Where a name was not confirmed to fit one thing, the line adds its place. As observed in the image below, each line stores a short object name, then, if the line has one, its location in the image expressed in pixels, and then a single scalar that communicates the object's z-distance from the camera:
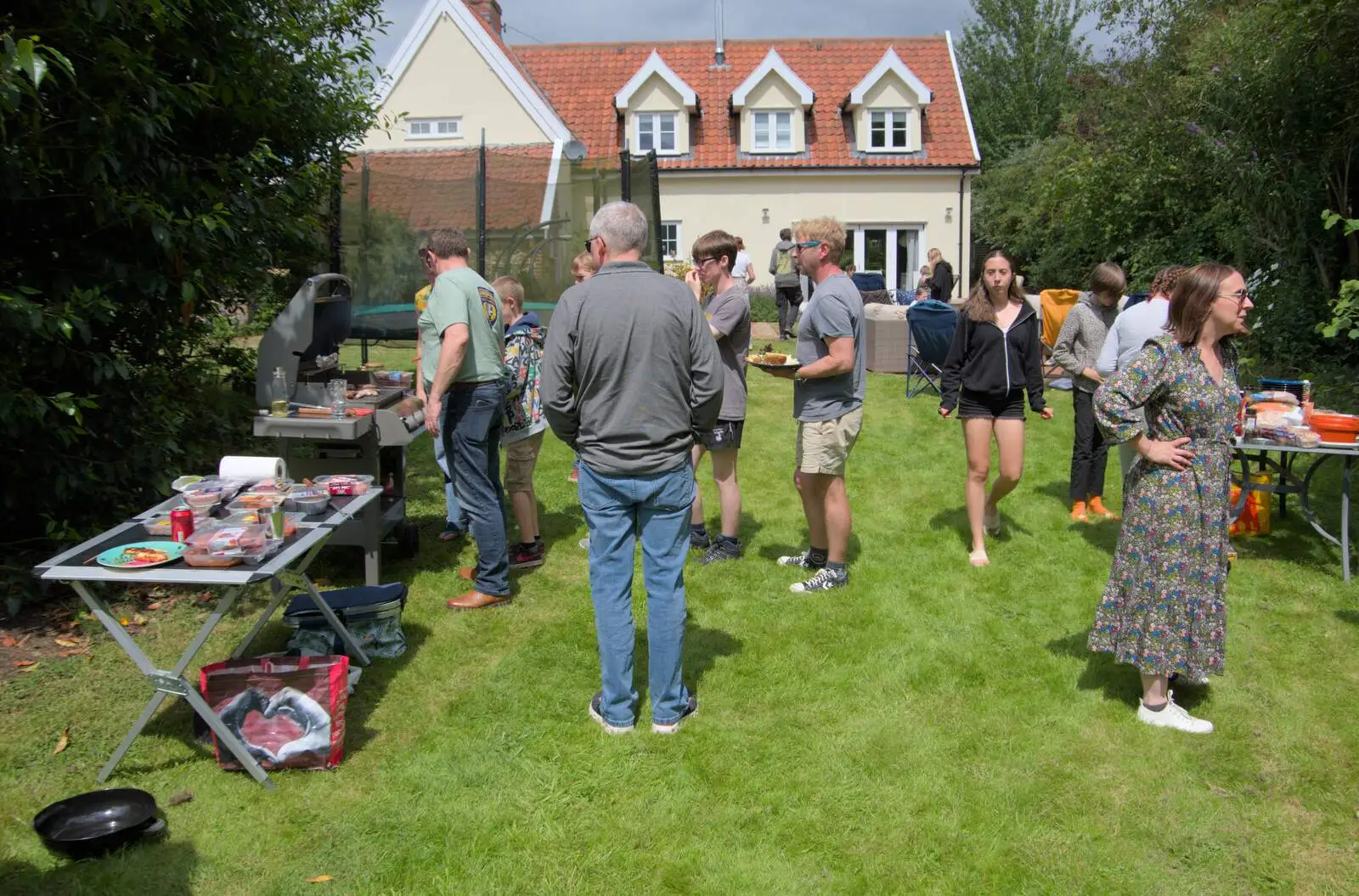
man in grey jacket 3.47
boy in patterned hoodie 5.50
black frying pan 3.05
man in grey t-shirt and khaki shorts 4.85
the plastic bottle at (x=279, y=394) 5.03
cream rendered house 24.20
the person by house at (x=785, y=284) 15.12
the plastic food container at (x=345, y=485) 4.19
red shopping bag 3.51
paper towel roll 4.14
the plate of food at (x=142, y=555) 3.33
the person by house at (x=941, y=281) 16.50
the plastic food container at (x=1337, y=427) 5.45
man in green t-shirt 4.78
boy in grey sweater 6.47
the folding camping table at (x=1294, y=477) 5.41
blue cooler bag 4.25
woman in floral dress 3.63
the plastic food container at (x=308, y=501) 3.94
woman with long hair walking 5.64
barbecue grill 5.08
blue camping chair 10.53
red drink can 3.52
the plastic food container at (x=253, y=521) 3.58
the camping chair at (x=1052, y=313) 9.27
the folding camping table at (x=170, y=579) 3.27
